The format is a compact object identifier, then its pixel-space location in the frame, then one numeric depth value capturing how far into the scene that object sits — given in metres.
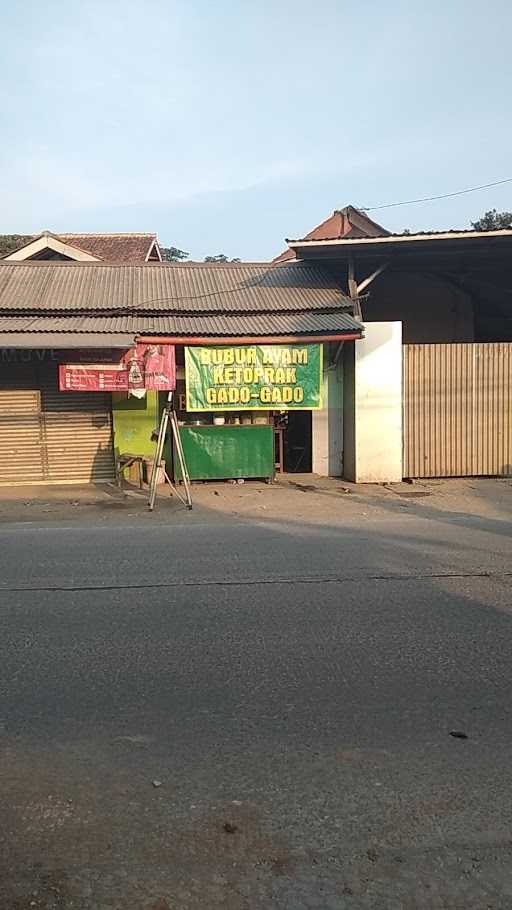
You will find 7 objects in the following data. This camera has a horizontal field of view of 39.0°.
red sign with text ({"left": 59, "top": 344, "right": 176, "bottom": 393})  12.84
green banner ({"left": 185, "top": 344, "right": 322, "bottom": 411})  13.08
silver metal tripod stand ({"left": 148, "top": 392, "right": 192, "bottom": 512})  10.63
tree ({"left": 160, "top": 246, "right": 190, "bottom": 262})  50.81
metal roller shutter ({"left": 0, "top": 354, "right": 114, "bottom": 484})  13.74
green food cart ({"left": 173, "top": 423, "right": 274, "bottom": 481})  13.30
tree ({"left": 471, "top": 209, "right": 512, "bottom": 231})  39.59
